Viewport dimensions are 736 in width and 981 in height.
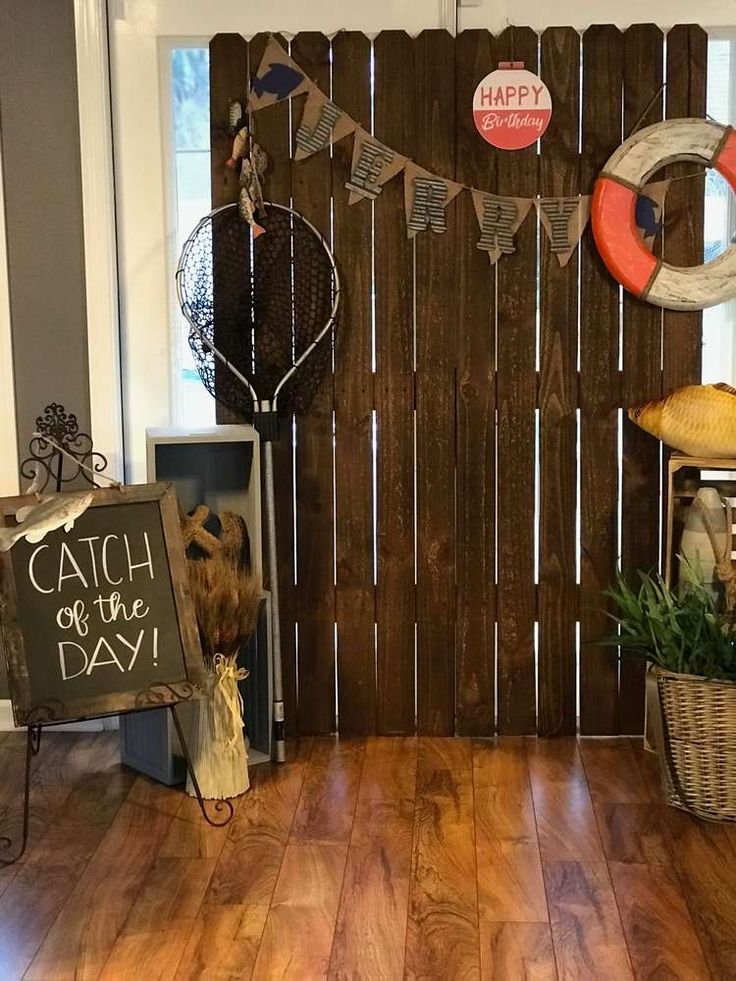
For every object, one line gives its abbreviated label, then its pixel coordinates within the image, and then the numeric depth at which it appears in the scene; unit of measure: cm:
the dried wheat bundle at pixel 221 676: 283
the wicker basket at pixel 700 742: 272
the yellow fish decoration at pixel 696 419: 294
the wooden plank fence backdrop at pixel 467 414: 309
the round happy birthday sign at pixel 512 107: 307
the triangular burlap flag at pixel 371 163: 310
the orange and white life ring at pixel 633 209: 304
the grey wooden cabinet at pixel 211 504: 295
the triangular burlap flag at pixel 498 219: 310
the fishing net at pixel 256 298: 311
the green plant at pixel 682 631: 273
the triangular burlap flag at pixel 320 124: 310
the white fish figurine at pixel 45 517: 254
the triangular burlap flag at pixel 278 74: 309
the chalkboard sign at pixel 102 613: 257
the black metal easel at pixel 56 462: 260
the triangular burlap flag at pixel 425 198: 311
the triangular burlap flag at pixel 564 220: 311
